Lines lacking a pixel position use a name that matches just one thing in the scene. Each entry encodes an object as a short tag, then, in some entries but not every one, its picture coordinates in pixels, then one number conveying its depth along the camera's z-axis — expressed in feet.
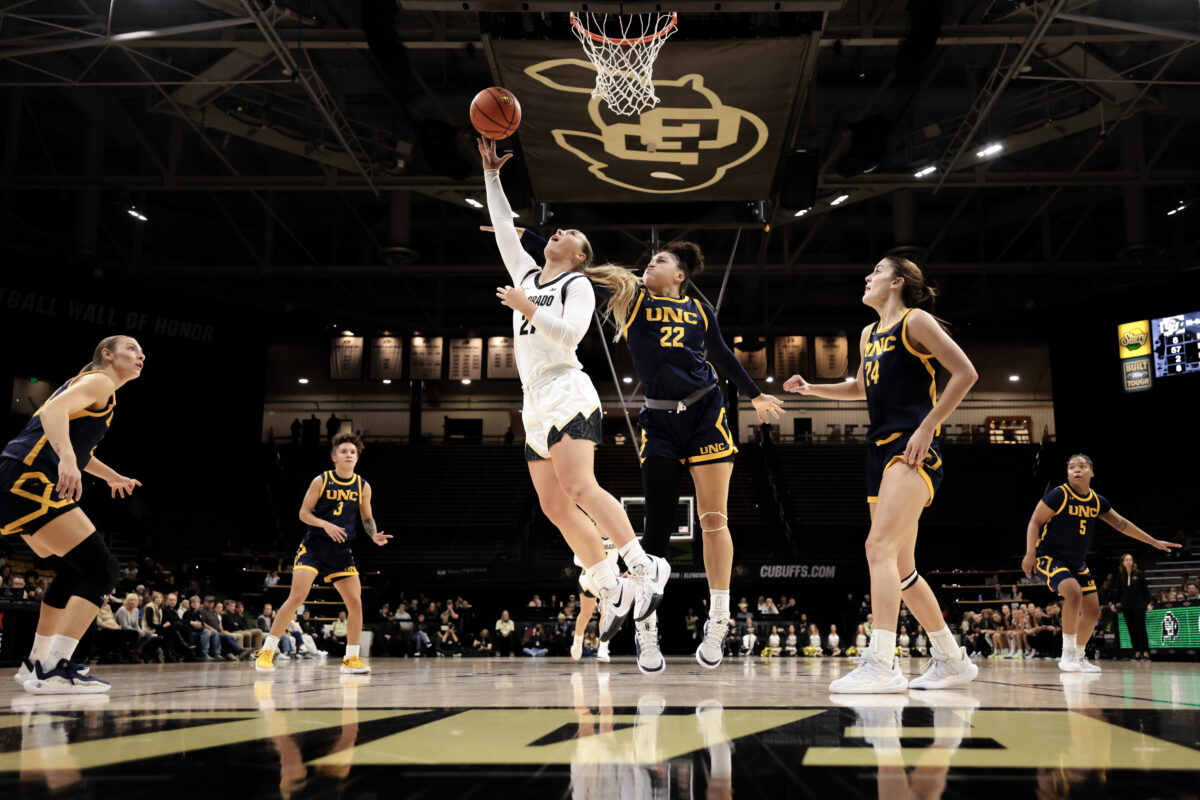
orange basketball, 17.07
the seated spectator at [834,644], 60.08
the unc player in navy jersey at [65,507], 15.79
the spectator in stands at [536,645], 63.41
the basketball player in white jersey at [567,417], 14.57
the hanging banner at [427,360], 102.83
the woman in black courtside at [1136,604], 45.47
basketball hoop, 31.60
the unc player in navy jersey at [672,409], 16.69
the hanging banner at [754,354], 102.53
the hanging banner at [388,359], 103.09
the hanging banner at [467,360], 102.22
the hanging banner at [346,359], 103.45
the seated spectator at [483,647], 67.51
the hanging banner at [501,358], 100.11
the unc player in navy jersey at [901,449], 13.52
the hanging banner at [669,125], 33.58
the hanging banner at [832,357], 100.99
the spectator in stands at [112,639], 42.75
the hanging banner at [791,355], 102.68
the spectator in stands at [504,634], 65.41
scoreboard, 81.61
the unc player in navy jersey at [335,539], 25.43
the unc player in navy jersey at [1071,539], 26.14
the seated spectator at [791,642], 61.72
